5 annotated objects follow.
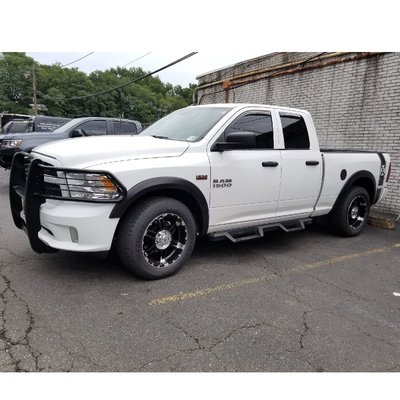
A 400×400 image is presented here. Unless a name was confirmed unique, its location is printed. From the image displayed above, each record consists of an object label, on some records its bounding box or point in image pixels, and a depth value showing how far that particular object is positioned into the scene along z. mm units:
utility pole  38619
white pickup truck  3195
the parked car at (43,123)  11759
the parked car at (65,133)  8070
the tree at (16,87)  44188
